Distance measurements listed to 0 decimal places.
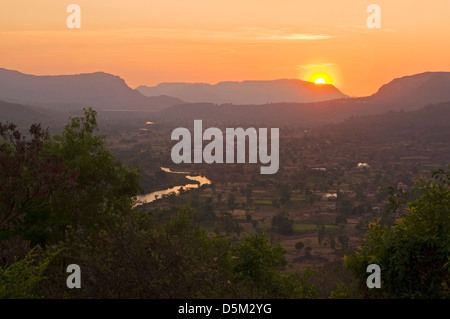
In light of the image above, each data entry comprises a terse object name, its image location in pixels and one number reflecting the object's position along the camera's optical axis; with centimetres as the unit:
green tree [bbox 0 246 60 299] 1070
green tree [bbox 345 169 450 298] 1151
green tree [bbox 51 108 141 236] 1962
